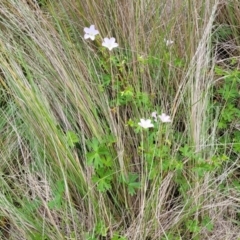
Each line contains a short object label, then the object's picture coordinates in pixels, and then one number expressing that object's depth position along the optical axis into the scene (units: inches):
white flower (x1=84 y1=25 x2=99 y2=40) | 62.3
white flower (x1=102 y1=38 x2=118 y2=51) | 60.9
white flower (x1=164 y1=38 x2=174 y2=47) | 65.1
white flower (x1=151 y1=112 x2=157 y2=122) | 56.8
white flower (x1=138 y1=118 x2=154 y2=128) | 51.8
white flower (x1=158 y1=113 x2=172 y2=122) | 52.9
